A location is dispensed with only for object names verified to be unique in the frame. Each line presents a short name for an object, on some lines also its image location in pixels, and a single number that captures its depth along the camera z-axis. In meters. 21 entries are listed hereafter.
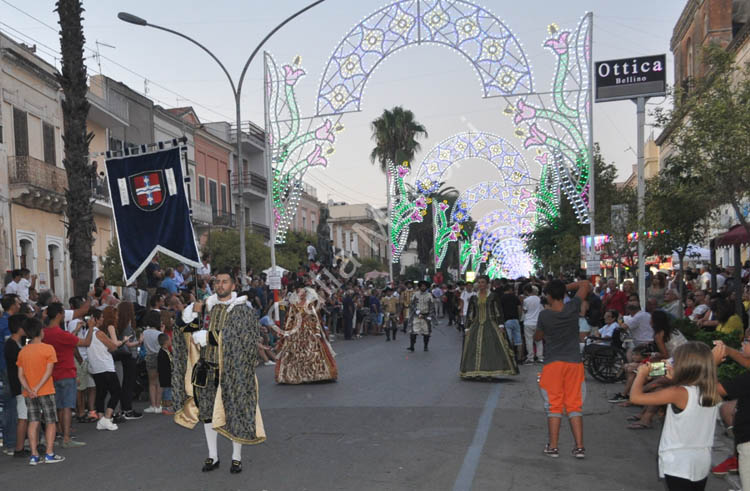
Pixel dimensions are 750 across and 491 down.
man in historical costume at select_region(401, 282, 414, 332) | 31.69
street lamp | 20.75
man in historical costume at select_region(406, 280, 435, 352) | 20.41
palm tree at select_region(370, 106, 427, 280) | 60.34
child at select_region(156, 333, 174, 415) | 11.71
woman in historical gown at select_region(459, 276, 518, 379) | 13.96
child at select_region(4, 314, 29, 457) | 8.80
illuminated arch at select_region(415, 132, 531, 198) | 32.59
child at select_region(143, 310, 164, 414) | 11.85
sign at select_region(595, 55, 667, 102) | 19.88
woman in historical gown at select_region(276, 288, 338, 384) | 14.30
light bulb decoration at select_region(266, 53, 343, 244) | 24.42
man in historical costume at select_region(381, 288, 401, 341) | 26.86
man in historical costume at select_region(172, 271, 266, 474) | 7.56
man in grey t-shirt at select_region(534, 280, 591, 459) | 8.05
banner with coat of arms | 13.93
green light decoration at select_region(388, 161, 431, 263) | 40.03
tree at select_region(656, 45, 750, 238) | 12.45
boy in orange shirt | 8.53
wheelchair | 13.73
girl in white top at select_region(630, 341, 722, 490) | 4.87
